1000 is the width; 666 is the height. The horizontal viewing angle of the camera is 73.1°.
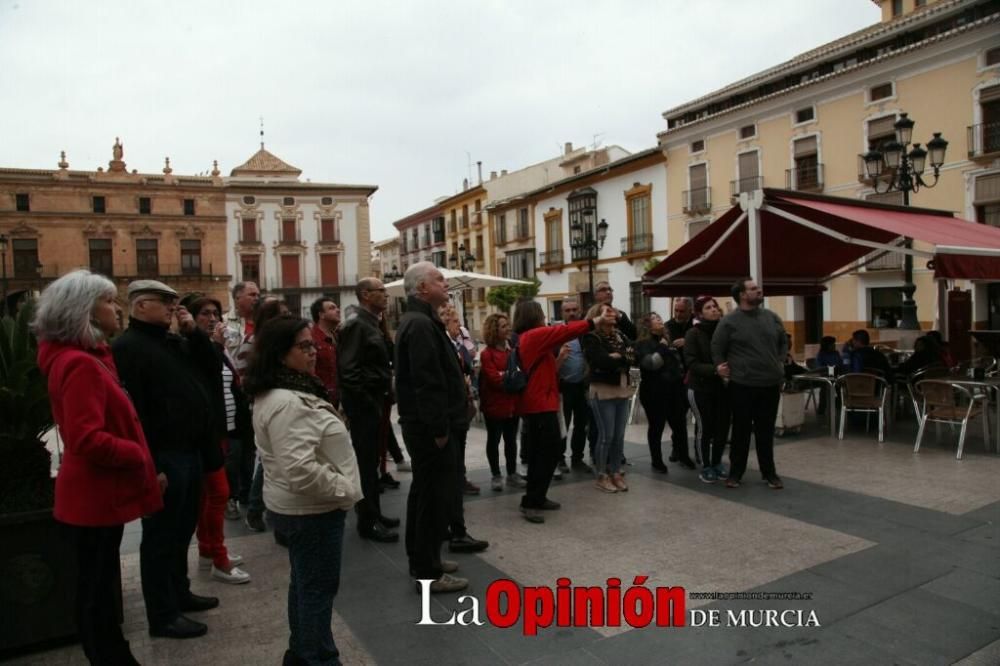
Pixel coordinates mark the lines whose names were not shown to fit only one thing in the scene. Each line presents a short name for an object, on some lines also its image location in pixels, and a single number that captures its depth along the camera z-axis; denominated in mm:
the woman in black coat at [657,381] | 6000
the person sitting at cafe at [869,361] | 7699
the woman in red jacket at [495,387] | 5465
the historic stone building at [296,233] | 47250
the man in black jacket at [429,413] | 3539
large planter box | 2961
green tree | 35997
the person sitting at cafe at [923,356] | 7973
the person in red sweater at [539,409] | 4840
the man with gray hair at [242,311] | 5207
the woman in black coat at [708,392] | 5781
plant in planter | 3098
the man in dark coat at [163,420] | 3125
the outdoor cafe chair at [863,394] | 7129
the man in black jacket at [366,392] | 4488
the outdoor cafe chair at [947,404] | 6422
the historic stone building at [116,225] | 42000
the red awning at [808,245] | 6547
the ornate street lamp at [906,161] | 10938
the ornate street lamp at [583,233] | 17161
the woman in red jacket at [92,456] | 2537
